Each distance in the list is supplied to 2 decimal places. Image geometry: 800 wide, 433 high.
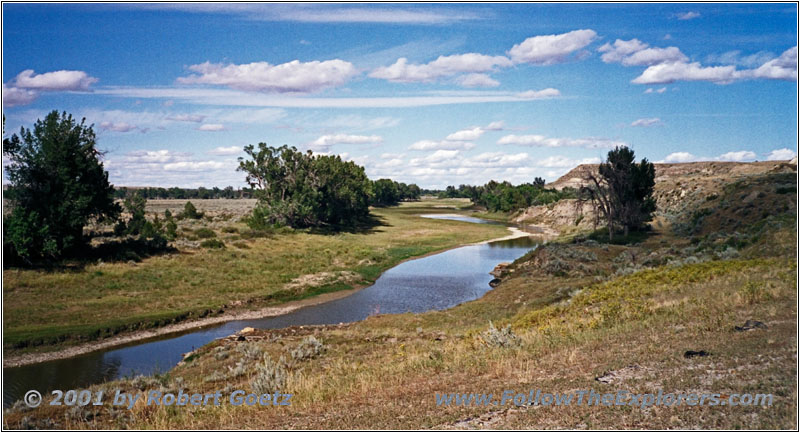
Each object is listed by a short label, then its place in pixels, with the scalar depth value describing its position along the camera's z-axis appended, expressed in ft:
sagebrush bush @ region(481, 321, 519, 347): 49.90
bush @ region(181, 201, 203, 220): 281.23
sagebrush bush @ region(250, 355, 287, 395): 43.55
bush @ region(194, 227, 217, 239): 193.57
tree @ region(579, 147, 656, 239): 185.47
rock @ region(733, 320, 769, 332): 41.67
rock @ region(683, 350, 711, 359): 36.99
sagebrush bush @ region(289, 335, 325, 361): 63.98
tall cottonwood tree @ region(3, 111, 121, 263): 119.34
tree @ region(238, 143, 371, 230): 261.03
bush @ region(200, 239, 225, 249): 175.11
